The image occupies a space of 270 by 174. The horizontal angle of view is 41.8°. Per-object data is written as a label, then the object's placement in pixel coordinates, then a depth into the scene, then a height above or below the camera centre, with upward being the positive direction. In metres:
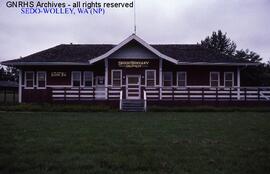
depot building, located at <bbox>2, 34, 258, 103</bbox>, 26.22 +1.35
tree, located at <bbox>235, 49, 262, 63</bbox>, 54.12 +5.63
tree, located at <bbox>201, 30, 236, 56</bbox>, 61.83 +8.51
